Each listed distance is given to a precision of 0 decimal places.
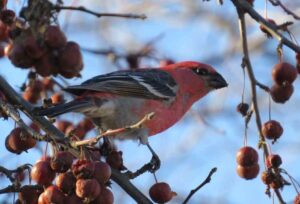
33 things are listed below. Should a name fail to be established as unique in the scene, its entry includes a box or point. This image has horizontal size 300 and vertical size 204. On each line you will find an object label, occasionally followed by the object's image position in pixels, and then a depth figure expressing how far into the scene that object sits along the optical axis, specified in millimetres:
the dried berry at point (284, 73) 5680
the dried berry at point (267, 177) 5543
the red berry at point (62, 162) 4406
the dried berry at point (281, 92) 5777
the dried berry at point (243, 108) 6031
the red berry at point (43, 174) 4570
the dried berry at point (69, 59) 4277
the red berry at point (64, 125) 7074
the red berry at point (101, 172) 4371
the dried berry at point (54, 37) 4199
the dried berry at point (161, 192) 5363
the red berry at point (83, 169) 4270
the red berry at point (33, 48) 4211
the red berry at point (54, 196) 4273
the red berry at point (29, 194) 4664
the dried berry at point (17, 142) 5020
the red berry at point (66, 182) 4277
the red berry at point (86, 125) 7020
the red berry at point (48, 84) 6891
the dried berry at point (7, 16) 4957
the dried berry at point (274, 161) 5555
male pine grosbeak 6902
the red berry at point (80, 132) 6840
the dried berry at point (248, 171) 5984
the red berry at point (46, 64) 4305
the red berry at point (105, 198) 4340
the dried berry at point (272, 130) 5844
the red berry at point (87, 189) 4172
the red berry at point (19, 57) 4266
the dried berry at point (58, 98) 6609
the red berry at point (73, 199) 4254
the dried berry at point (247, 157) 5961
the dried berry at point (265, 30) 5460
